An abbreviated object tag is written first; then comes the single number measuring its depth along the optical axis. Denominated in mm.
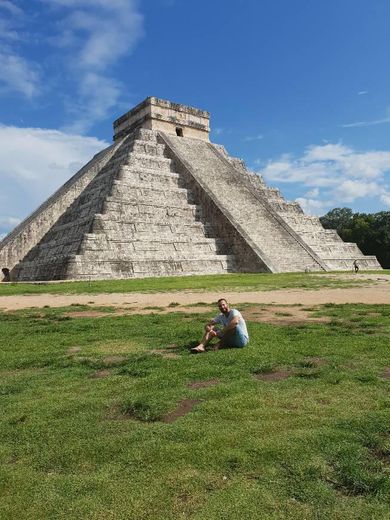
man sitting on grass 6319
